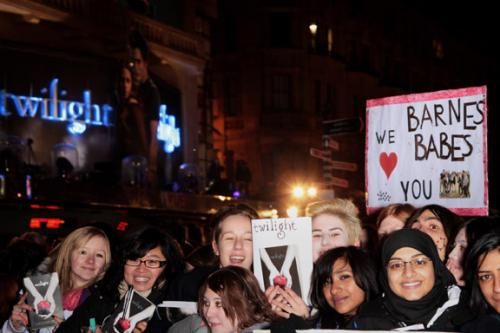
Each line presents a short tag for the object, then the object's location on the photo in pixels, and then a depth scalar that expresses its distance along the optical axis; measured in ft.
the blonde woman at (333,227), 19.74
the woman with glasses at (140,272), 20.63
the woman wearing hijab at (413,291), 15.64
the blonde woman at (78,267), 22.17
